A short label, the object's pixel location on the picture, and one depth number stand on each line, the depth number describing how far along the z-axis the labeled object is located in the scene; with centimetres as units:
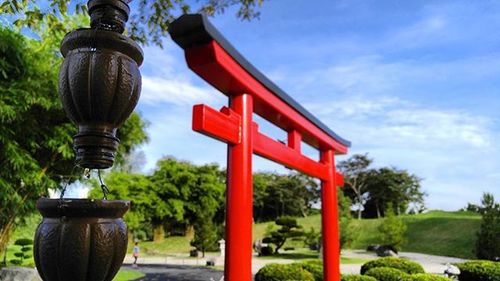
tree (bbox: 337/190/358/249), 1952
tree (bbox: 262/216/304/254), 2036
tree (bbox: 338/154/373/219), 3481
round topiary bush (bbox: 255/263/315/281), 638
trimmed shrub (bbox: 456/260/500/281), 839
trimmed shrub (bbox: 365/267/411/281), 712
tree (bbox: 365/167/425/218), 3309
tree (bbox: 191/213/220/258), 2038
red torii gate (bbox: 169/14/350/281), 258
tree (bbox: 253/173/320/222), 3278
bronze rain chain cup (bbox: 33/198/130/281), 112
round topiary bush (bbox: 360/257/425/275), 849
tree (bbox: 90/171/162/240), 2150
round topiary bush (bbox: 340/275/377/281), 648
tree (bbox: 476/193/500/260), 1670
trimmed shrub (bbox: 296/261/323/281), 713
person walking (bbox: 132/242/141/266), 1540
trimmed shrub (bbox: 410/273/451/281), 657
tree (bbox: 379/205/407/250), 1952
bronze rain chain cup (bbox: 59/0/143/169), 126
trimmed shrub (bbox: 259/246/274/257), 2080
